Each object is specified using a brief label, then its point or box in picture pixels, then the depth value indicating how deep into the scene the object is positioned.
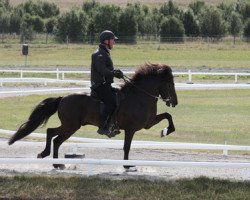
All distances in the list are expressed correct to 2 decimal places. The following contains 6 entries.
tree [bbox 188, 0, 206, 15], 105.61
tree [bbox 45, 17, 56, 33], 95.00
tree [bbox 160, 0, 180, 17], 105.38
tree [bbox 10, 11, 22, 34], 96.06
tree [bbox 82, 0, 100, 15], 110.62
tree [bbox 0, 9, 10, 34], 95.75
